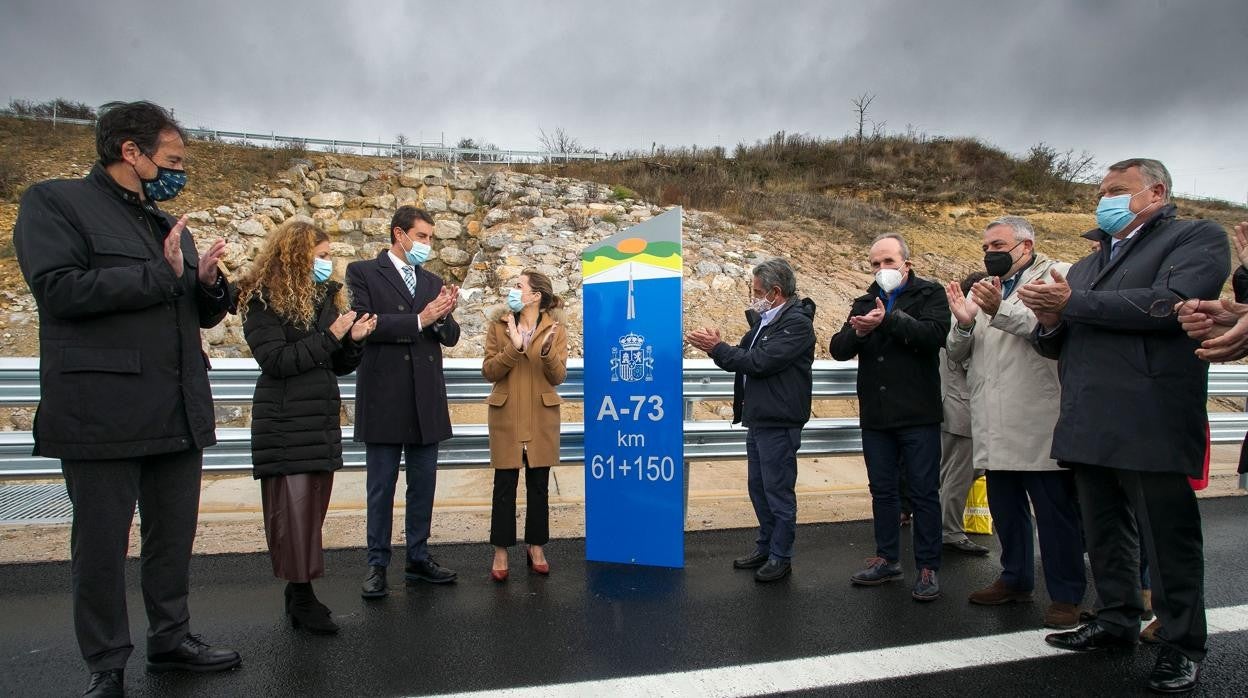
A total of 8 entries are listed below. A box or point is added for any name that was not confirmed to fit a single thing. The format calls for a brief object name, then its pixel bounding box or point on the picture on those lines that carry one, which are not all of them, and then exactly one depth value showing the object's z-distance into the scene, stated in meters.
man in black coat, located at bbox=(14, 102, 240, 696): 3.05
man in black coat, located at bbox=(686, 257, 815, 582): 4.77
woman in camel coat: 4.82
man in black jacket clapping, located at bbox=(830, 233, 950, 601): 4.53
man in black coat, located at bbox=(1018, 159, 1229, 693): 3.29
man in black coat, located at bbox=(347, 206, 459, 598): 4.52
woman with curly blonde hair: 3.81
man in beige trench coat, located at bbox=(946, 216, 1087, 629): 4.02
